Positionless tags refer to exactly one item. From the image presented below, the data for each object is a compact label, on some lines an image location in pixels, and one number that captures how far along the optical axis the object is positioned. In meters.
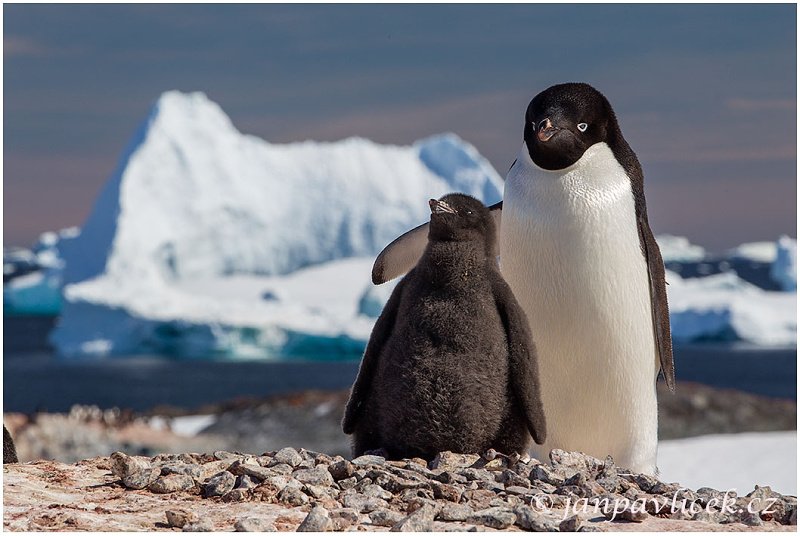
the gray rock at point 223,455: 7.33
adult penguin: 8.00
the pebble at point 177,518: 5.50
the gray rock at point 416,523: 5.46
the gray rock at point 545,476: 6.55
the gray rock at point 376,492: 6.02
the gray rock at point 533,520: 5.57
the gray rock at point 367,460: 6.62
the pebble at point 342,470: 6.48
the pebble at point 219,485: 6.19
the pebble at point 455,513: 5.66
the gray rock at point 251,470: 6.34
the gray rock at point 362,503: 5.84
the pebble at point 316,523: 5.38
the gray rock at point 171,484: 6.32
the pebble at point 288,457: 6.94
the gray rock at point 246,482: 6.20
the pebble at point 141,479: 6.44
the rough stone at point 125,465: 6.59
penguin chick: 6.87
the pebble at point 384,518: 5.60
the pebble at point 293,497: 5.98
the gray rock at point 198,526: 5.41
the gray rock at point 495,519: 5.62
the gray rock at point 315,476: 6.38
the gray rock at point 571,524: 5.57
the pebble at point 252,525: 5.40
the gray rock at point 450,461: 6.71
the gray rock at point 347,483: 6.29
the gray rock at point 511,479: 6.42
